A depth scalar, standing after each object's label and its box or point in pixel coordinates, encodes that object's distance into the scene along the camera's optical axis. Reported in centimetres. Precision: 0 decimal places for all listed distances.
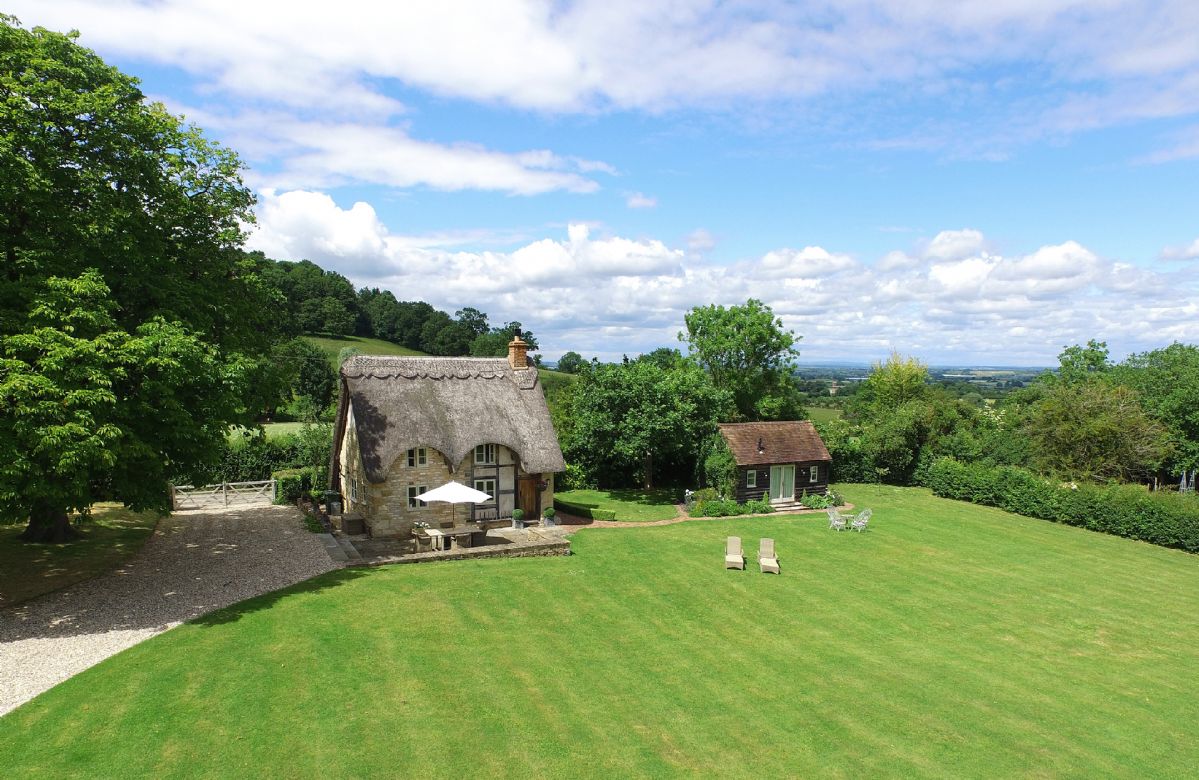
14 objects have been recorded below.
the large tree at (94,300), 1341
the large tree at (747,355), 4222
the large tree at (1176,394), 3859
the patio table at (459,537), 2125
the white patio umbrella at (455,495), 2192
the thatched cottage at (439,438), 2356
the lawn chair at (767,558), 2095
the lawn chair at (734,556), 2122
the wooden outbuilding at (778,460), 3244
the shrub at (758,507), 3147
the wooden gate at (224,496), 2819
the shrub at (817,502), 3299
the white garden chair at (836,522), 2784
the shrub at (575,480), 3597
